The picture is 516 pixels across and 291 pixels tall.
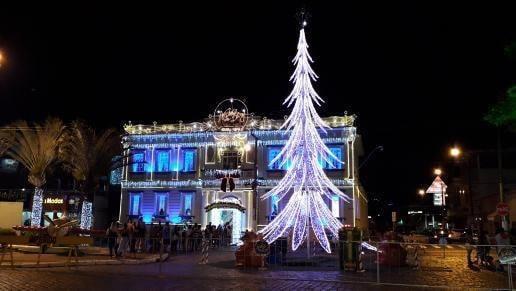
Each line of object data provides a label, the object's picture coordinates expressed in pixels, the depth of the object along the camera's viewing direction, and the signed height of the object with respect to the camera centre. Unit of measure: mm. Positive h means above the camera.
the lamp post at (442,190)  39281 +3276
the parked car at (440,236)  36253 -341
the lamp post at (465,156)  49622 +7849
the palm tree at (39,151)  31141 +4408
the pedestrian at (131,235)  24138 -462
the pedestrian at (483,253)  20000 -785
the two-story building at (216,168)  38844 +4660
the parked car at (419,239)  33422 -511
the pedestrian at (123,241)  23045 -739
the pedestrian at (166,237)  28594 -611
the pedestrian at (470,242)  19417 -478
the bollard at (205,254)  20914 -1116
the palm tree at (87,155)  31438 +4348
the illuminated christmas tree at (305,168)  21547 +2532
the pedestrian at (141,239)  26884 -692
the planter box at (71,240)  17812 -561
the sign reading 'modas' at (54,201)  43706 +1950
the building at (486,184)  43069 +4829
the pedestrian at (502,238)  20375 -197
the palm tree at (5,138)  33031 +5351
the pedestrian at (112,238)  22734 -581
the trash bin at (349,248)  17922 -631
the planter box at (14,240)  17016 -576
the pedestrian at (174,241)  27875 -819
